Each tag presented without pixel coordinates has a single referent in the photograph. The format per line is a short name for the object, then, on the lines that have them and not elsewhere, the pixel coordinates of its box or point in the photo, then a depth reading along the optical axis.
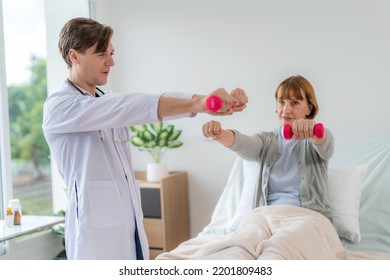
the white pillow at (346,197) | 1.99
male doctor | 1.36
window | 2.64
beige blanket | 1.43
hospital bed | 1.47
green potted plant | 2.91
